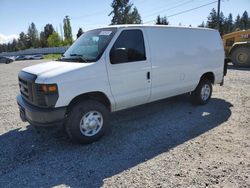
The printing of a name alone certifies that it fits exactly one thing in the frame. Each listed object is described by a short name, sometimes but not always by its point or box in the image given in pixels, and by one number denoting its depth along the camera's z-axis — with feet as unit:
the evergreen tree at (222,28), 233.55
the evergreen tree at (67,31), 244.83
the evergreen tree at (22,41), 361.22
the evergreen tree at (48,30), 331.57
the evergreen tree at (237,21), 360.93
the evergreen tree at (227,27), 259.27
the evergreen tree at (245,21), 302.45
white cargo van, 13.38
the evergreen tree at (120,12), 204.74
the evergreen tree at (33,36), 332.60
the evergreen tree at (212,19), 241.35
